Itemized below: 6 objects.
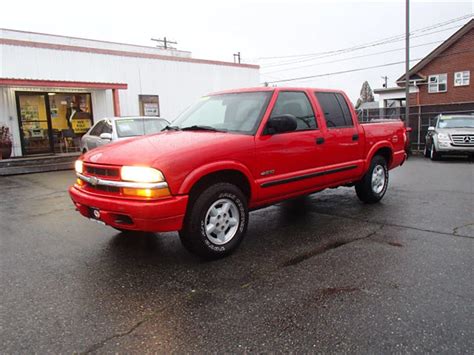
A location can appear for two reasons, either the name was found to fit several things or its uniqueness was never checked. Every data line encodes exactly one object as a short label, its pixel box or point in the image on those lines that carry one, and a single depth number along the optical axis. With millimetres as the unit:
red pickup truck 3820
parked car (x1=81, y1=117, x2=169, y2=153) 10320
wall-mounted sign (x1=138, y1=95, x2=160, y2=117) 18156
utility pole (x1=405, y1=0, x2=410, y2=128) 17141
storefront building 14836
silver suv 12914
